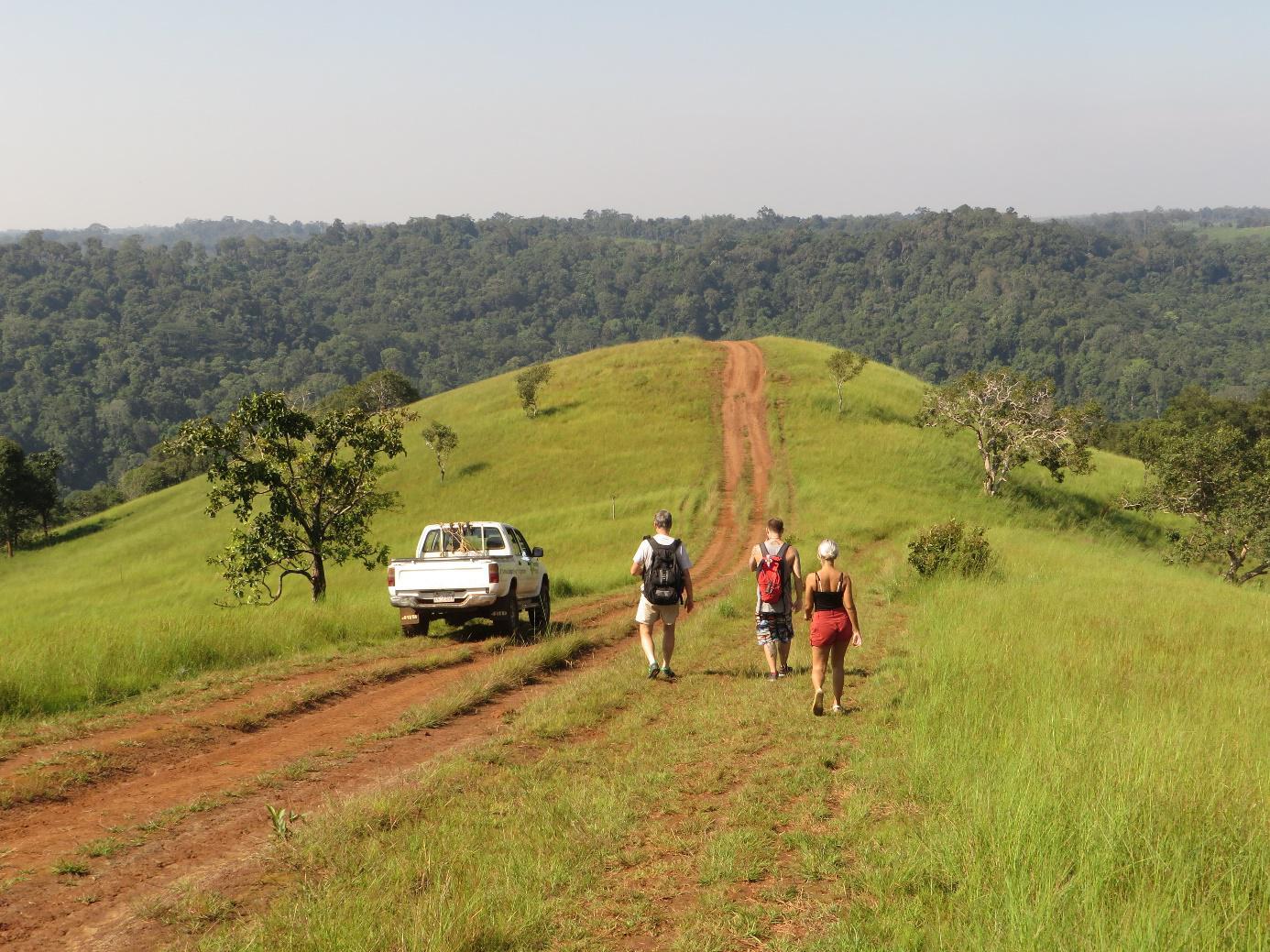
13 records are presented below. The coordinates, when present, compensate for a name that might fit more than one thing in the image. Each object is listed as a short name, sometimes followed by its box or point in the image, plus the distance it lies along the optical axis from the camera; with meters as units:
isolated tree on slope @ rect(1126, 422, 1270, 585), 35.12
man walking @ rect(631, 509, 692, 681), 12.62
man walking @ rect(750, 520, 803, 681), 12.17
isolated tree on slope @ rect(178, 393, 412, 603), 22.91
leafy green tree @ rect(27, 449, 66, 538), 67.06
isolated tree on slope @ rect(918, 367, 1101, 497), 45.03
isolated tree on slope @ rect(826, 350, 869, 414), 60.12
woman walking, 10.13
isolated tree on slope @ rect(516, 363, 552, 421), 64.62
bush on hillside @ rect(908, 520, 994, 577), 22.33
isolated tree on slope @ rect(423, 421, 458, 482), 56.50
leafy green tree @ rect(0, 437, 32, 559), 65.12
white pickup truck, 16.36
